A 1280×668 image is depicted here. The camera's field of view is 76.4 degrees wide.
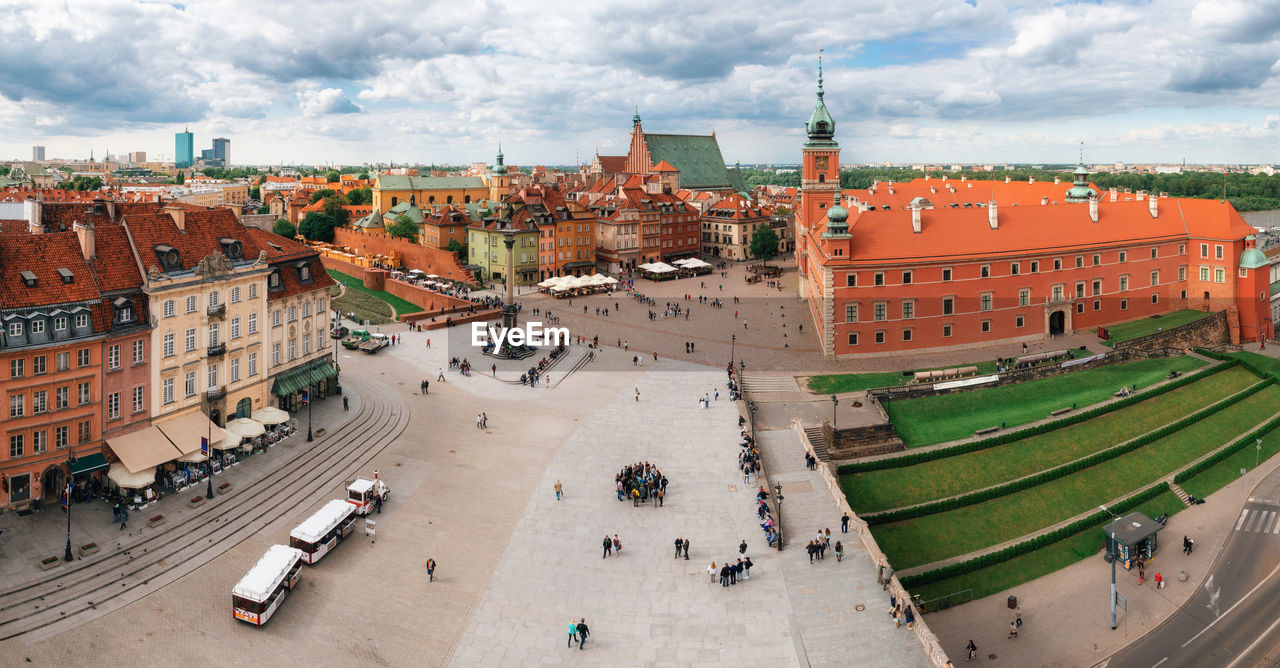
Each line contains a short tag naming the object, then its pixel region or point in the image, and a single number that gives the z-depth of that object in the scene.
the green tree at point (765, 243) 111.31
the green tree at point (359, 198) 151.25
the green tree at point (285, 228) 121.16
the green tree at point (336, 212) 128.89
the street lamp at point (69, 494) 29.86
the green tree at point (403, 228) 113.94
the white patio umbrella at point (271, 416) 43.03
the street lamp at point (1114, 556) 33.62
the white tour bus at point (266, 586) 26.47
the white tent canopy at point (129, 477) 34.41
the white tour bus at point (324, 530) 30.62
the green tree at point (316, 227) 125.19
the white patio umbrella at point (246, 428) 40.69
